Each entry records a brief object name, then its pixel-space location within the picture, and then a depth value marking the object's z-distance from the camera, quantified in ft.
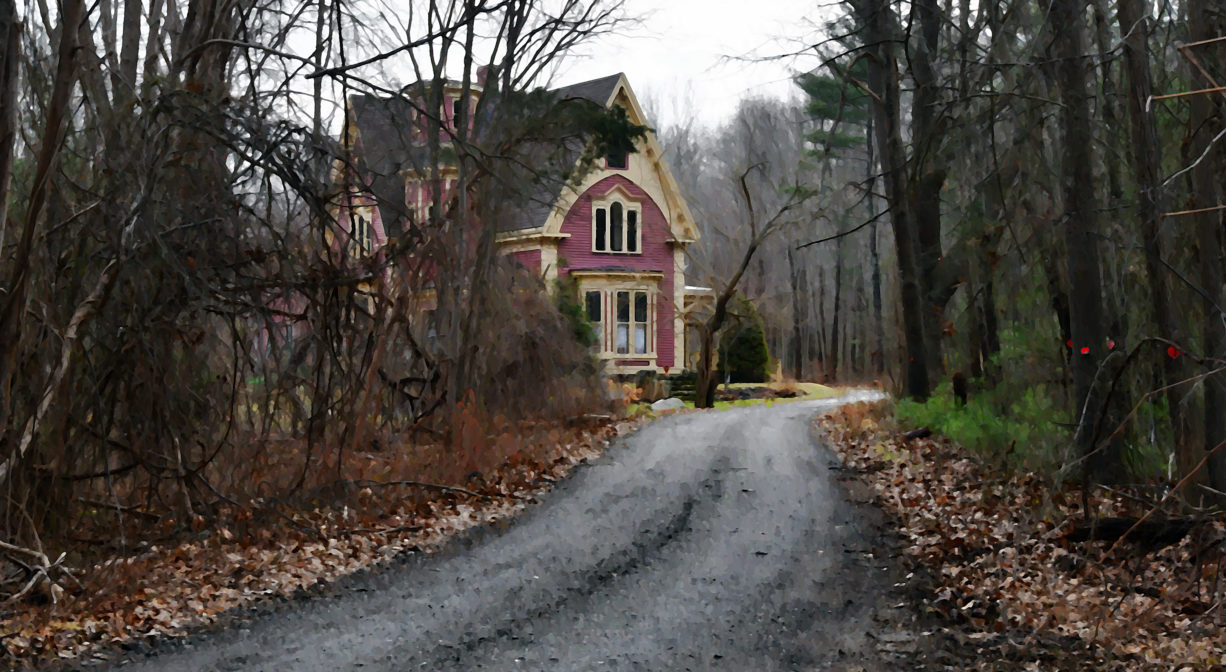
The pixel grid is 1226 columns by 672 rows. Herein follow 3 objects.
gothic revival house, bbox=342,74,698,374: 108.17
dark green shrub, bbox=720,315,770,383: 128.16
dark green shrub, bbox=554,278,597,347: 84.84
